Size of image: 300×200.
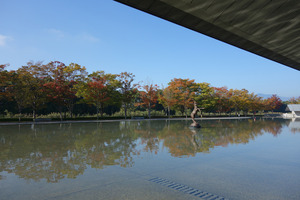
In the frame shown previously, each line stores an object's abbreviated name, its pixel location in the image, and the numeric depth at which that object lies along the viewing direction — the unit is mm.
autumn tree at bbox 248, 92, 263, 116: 68062
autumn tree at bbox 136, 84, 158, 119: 45906
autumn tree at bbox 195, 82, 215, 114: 51428
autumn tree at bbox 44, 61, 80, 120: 32812
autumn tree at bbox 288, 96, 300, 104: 110194
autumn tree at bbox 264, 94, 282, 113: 82912
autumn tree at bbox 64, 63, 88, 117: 36281
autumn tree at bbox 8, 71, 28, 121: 30756
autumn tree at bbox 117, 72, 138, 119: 42016
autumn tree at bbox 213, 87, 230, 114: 58244
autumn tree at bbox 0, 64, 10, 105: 28125
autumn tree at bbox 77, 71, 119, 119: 36500
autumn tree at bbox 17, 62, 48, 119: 31562
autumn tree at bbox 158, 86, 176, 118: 46906
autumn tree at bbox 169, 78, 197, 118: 47750
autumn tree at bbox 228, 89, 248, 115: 60312
